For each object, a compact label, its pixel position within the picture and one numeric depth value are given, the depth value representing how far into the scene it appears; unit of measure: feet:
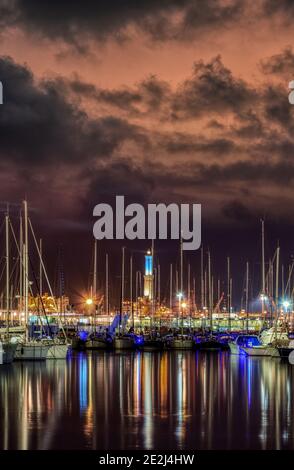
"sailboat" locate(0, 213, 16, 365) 184.03
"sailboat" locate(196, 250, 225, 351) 284.61
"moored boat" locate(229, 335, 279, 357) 219.41
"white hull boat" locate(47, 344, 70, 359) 197.98
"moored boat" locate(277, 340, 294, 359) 208.74
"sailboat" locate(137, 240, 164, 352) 287.28
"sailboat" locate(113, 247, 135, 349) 280.92
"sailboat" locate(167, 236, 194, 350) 283.38
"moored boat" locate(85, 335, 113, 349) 277.31
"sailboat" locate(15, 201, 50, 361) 192.95
